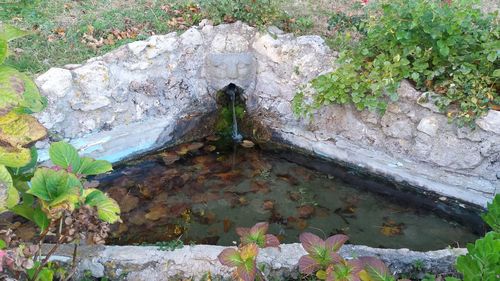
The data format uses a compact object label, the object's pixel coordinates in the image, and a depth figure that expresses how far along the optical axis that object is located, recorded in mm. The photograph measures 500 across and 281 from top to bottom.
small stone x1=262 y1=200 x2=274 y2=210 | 4087
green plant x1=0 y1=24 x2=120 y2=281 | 1480
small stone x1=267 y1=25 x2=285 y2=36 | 4867
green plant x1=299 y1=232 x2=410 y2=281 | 2066
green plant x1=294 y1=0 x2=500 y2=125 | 3791
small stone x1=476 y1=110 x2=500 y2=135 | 3816
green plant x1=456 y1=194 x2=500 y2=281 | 1510
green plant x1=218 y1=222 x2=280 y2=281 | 2186
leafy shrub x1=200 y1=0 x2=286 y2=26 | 4965
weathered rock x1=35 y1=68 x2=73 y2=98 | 4035
